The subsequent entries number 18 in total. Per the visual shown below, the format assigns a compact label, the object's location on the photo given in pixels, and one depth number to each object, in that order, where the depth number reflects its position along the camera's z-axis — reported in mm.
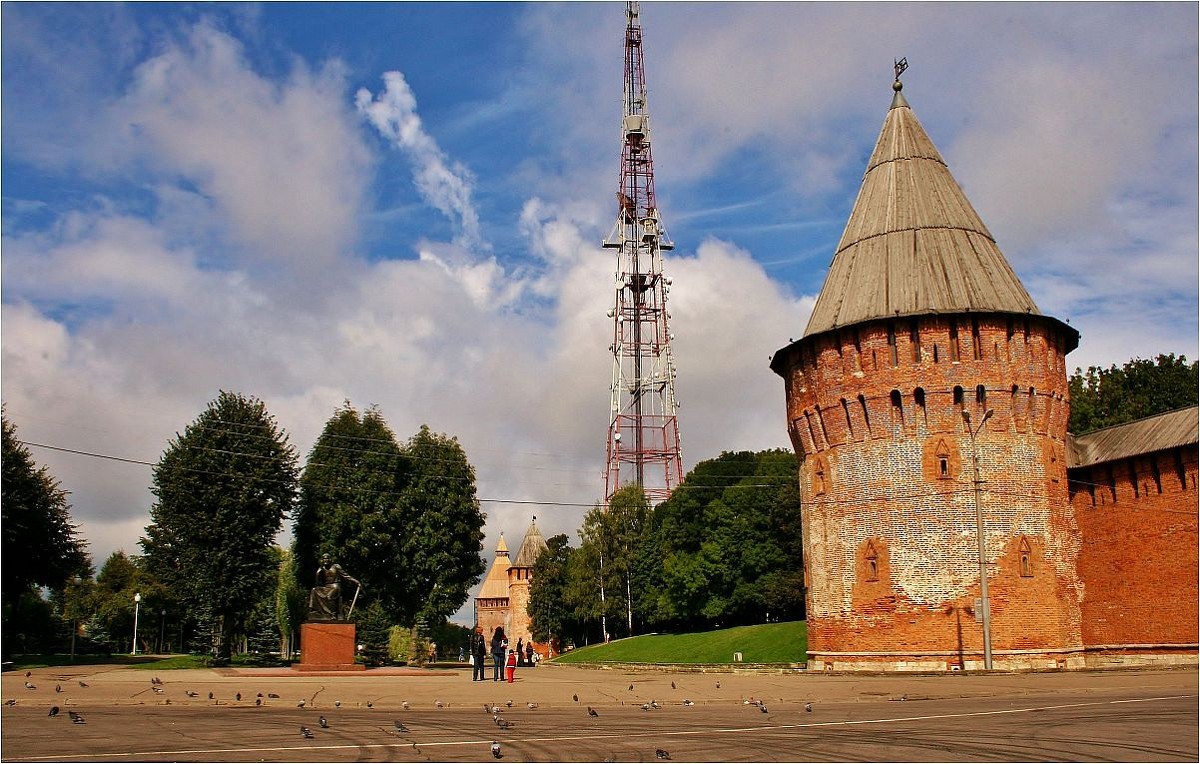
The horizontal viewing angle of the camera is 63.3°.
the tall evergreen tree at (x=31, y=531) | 37375
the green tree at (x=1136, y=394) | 46938
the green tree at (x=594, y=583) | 65312
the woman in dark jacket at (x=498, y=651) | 26016
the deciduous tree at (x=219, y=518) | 38156
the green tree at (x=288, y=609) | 67500
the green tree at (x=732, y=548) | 54844
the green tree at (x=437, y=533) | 46375
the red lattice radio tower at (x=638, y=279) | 65438
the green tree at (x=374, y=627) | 44656
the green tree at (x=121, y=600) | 75688
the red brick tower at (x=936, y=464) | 29828
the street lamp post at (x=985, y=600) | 27828
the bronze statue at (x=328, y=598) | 29391
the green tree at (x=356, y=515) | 44750
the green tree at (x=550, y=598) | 71062
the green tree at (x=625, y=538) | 65562
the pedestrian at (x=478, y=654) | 26398
